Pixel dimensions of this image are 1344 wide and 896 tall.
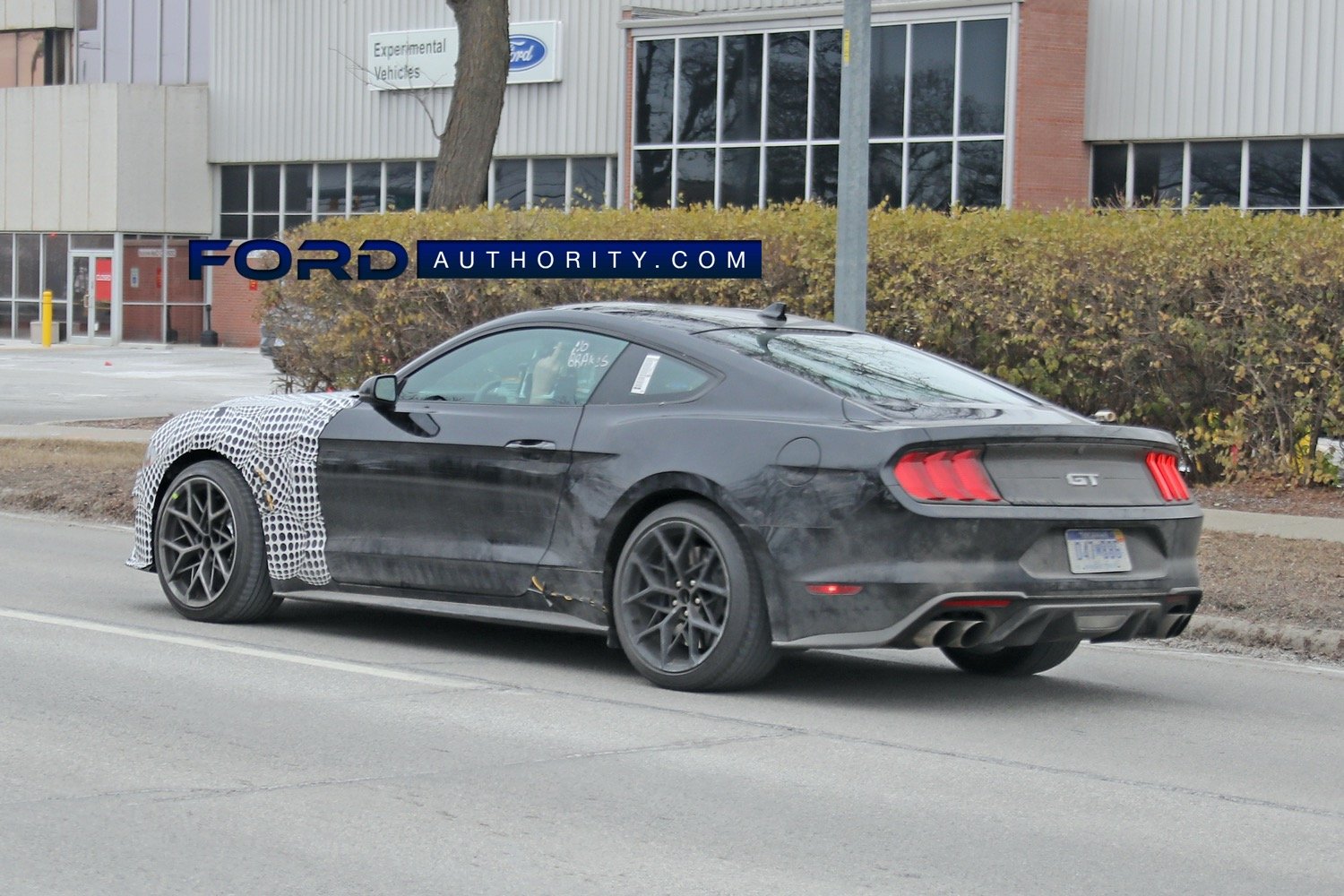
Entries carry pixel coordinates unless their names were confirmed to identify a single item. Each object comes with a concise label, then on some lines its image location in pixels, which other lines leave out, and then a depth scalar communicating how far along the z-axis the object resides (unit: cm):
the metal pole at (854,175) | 1356
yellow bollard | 4778
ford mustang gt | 714
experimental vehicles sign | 4000
